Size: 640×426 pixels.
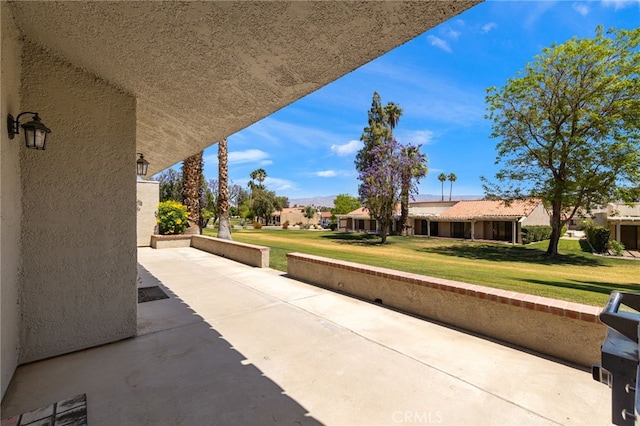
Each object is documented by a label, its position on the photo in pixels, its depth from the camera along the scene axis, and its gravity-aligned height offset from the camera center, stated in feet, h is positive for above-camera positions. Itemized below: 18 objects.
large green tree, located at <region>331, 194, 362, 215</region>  195.52 +6.17
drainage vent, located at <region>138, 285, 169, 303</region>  19.51 -6.00
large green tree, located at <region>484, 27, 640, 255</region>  60.08 +21.33
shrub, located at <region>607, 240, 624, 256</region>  72.64 -8.36
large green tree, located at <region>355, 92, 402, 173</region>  118.62 +36.73
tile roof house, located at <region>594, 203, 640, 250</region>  87.58 -3.00
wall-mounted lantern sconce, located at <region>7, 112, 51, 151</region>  9.62 +2.70
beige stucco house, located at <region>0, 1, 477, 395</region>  8.16 +5.27
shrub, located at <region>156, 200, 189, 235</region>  48.73 -1.14
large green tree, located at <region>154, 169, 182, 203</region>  115.65 +10.74
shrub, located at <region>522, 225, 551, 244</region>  101.19 -6.94
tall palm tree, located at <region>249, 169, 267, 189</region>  234.79 +30.58
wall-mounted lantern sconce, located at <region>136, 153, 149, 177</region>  23.48 +3.81
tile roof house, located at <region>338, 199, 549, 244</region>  103.45 -2.06
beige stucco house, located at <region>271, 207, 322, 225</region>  214.28 -3.45
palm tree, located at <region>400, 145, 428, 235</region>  88.58 +14.12
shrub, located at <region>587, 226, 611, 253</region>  76.43 -6.30
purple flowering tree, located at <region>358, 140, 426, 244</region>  86.38 +10.96
